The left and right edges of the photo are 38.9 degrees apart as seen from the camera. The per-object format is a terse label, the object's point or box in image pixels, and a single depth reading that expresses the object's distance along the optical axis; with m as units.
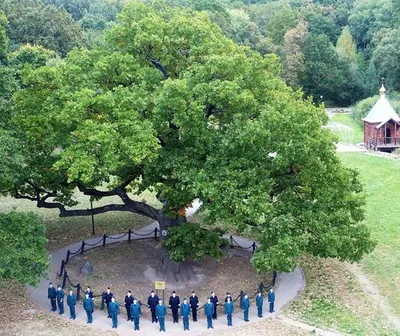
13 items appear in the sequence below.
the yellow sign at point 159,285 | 18.89
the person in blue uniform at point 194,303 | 18.80
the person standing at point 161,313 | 17.98
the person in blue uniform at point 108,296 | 19.18
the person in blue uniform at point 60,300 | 19.12
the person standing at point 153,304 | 18.70
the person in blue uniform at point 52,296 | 19.25
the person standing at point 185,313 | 18.20
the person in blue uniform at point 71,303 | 18.86
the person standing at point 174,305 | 18.88
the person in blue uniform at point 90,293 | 18.69
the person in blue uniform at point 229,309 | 18.52
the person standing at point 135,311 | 18.12
